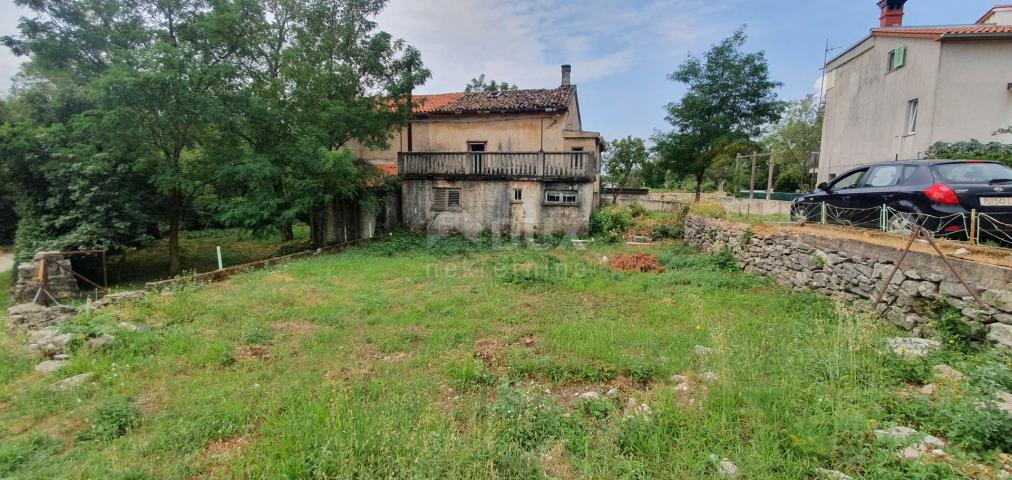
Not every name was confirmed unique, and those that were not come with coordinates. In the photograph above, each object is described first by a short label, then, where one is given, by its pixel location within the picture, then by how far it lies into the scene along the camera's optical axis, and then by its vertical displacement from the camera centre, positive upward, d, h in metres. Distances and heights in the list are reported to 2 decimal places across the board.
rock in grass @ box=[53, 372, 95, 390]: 4.37 -2.18
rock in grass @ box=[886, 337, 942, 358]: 4.06 -1.58
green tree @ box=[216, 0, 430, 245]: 12.87 +2.94
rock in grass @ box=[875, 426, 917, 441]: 2.81 -1.72
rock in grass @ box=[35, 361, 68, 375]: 4.84 -2.22
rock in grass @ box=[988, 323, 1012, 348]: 3.83 -1.34
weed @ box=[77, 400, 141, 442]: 3.52 -2.16
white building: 12.37 +3.88
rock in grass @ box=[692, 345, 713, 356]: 4.75 -1.90
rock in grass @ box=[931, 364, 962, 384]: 3.53 -1.61
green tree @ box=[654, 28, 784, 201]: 19.53 +4.70
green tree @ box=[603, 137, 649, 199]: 28.89 +2.98
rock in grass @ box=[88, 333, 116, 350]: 5.36 -2.11
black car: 5.50 +0.04
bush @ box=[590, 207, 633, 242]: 15.40 -1.06
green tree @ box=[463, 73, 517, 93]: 32.06 +9.04
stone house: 15.62 +1.12
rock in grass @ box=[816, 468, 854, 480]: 2.62 -1.87
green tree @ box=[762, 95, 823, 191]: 29.81 +5.23
